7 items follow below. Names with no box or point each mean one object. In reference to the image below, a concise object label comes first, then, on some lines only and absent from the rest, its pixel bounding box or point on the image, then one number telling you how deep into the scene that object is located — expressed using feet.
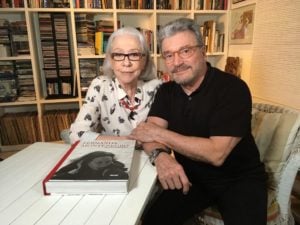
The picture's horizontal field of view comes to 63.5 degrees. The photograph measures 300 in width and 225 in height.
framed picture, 8.25
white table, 2.13
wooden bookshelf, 8.55
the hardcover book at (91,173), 2.45
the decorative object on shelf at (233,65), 9.05
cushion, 4.17
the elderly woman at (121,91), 4.52
